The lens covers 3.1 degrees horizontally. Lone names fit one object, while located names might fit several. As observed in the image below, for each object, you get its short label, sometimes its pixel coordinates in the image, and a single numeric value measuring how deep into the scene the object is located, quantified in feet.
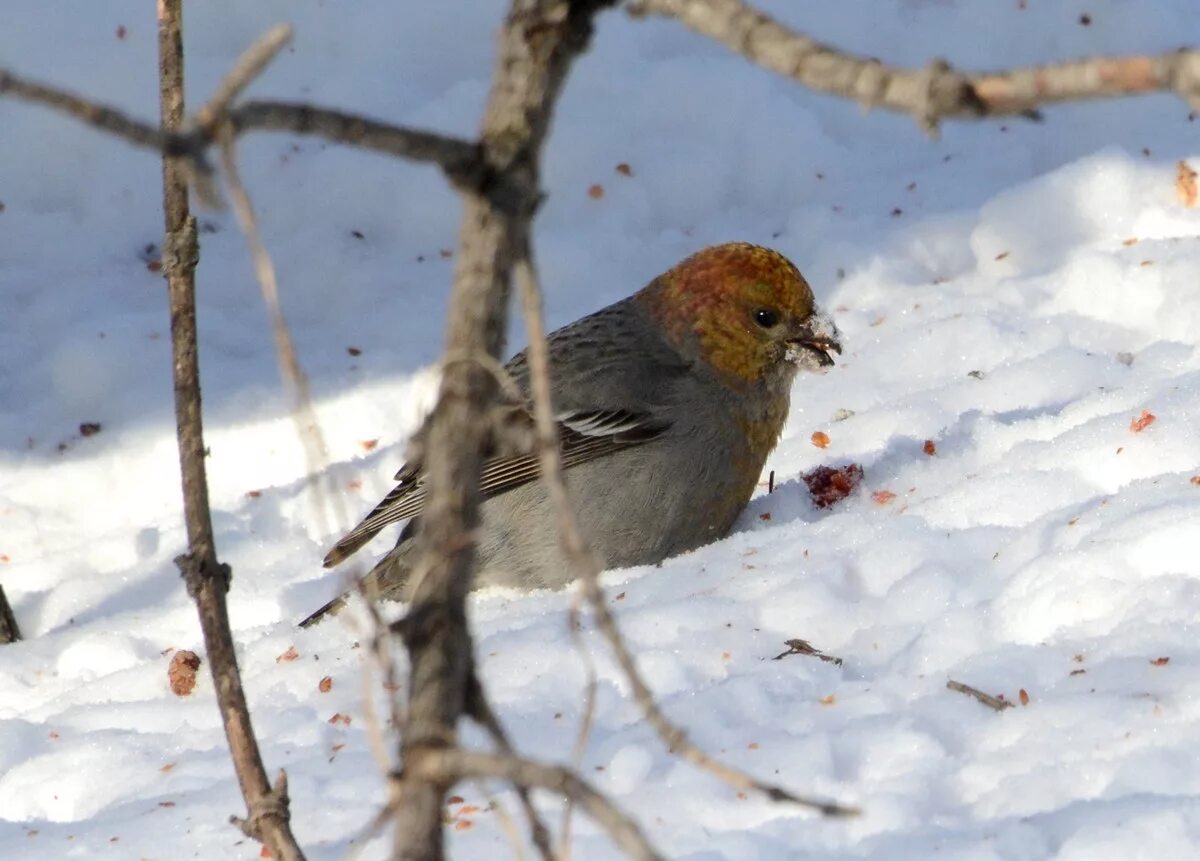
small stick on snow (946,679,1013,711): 18.78
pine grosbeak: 19.26
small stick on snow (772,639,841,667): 18.89
